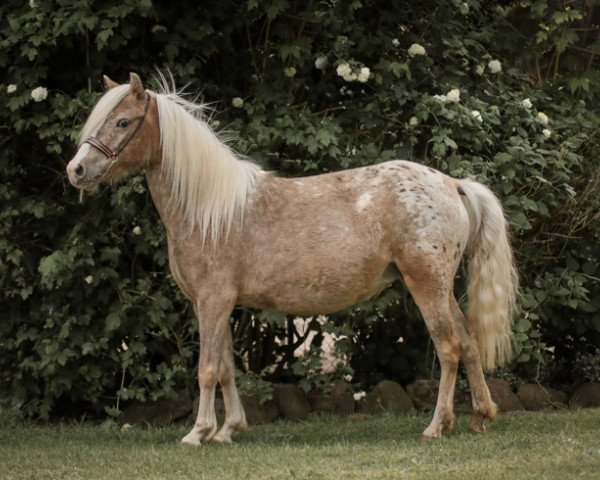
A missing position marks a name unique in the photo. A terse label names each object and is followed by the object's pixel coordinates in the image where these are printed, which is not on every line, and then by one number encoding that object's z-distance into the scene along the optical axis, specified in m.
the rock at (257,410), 14.33
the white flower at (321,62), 14.17
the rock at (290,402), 14.50
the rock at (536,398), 14.99
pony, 11.73
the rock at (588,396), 15.24
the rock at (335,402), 14.67
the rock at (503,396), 14.71
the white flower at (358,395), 14.55
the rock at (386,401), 14.66
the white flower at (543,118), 14.43
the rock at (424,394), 14.86
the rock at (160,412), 14.57
